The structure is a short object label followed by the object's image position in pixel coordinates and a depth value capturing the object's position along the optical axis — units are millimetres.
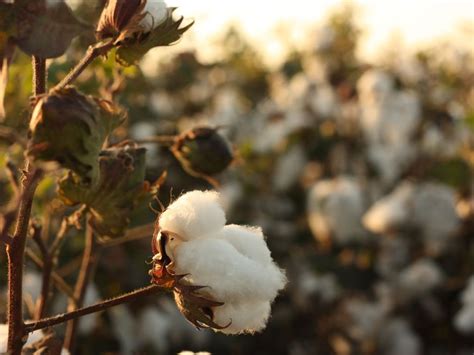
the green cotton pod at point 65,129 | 843
